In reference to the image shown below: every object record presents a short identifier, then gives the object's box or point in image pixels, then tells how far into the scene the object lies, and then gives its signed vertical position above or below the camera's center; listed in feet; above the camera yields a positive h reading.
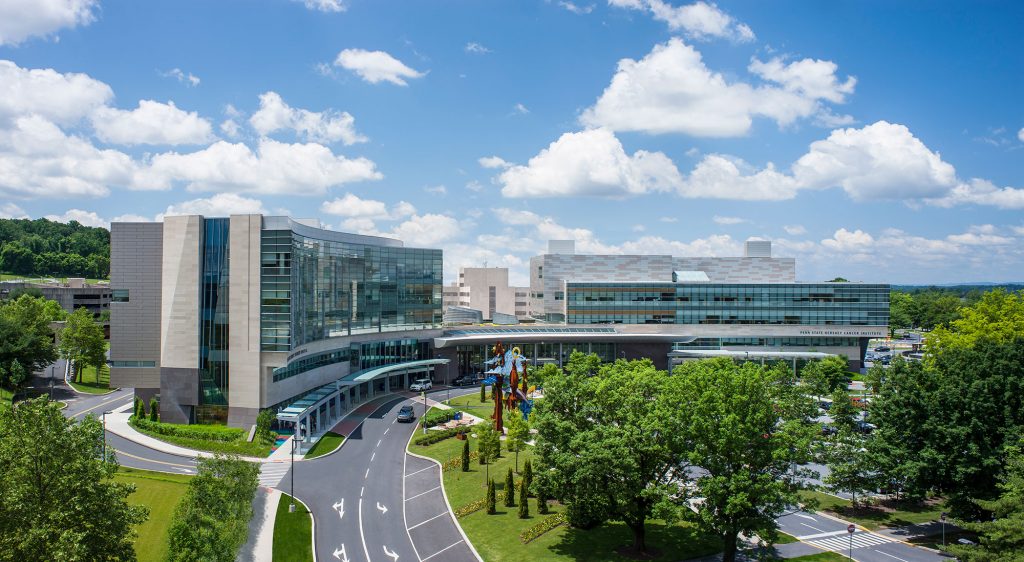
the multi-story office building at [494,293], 631.15 +3.25
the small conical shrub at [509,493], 176.96 -51.16
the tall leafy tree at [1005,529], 119.65 -42.25
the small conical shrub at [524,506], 168.55 -51.99
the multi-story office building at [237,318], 245.45 -8.65
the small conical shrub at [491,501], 172.65 -51.98
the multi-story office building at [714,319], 401.90 -12.99
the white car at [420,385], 323.22 -43.11
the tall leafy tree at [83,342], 331.57 -22.98
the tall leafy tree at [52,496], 102.78 -31.60
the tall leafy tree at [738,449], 129.18 -29.59
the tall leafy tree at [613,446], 137.18 -30.80
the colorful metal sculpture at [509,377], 240.12 -28.97
